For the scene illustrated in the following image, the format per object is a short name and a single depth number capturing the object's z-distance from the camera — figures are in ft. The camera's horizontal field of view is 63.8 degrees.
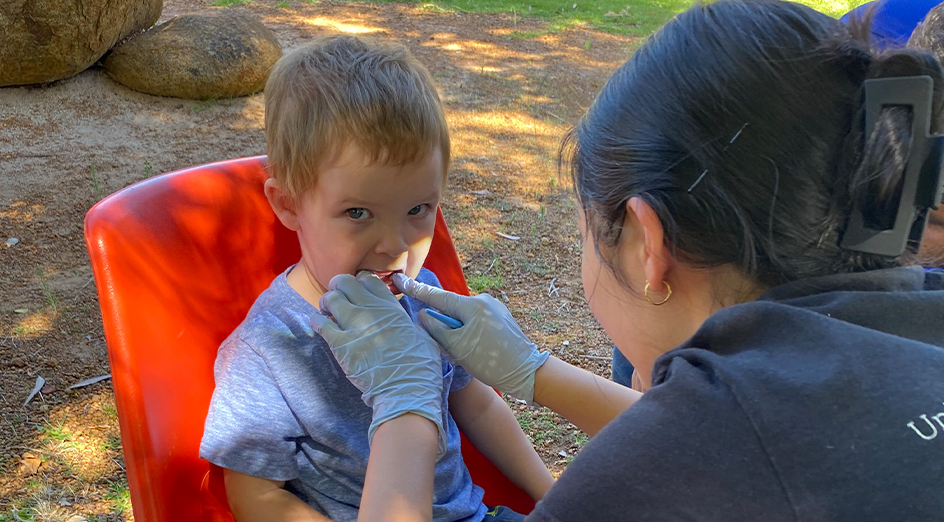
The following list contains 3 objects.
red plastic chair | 4.40
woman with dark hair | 2.64
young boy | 4.50
